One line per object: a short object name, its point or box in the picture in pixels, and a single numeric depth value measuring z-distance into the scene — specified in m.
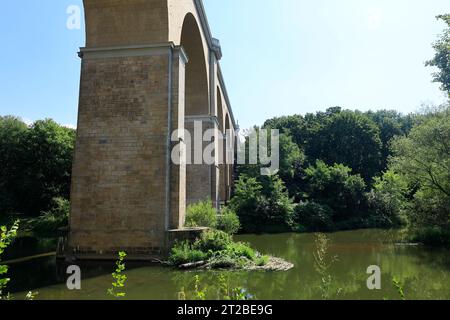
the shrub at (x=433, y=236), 12.82
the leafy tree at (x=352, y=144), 31.55
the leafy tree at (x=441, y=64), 17.54
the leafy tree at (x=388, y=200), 21.22
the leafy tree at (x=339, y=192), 23.25
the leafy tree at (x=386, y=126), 33.27
